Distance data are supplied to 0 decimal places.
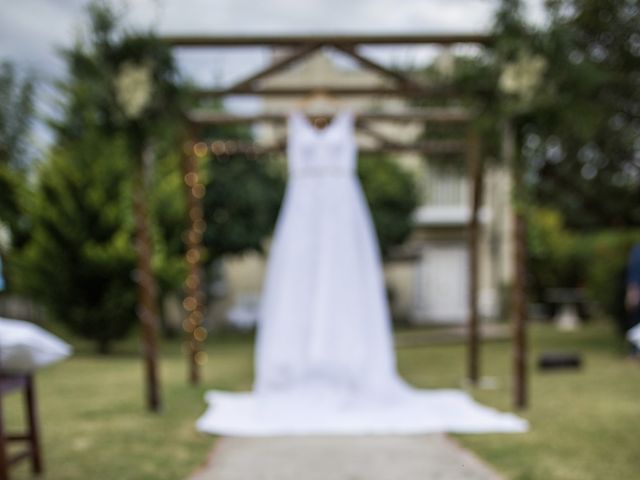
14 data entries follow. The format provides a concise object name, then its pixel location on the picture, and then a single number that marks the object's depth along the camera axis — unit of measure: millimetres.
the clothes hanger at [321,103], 7090
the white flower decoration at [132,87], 5914
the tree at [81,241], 10773
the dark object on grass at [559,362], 8711
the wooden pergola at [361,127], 6070
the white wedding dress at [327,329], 5770
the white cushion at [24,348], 3674
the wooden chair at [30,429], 3933
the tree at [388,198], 16750
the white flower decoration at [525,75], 5820
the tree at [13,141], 10828
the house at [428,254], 20016
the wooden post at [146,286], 6188
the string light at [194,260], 8023
